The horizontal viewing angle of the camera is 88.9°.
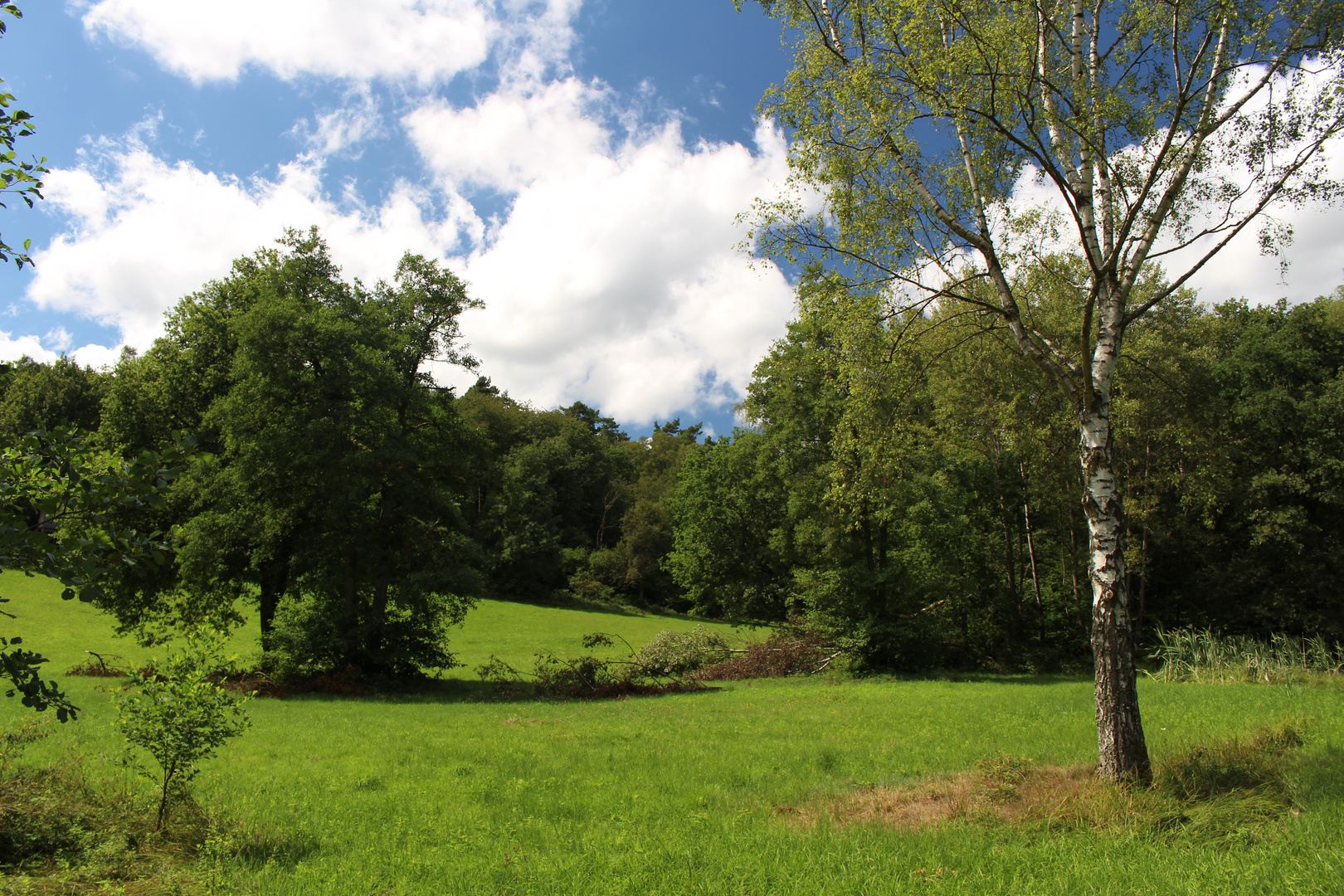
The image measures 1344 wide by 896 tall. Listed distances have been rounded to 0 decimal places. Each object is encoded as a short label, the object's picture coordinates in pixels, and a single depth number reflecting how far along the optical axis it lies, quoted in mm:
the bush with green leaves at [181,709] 6020
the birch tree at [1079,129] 7590
